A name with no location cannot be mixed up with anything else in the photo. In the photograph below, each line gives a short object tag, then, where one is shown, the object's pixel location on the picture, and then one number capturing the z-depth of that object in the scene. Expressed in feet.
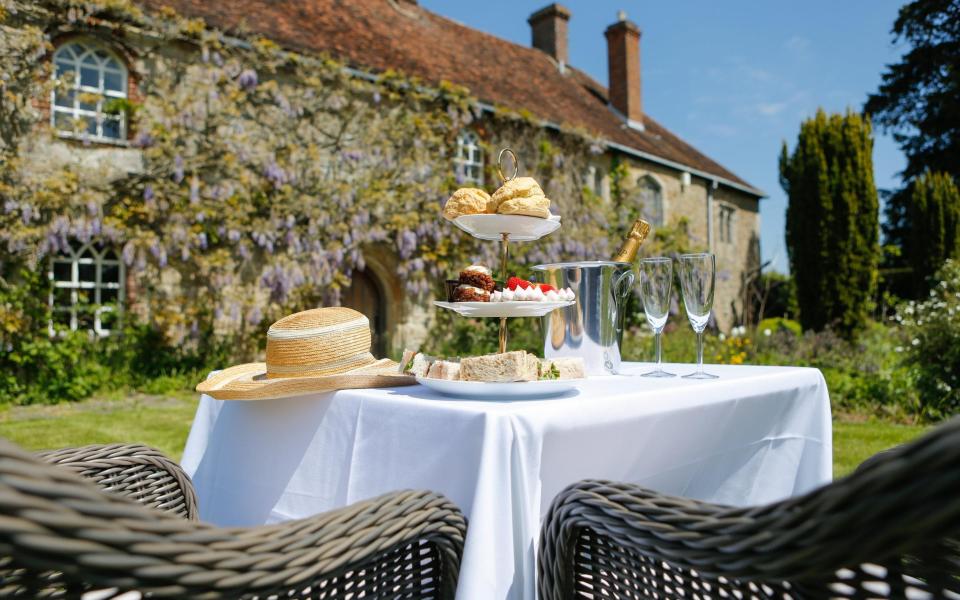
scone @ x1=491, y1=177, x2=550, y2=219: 5.86
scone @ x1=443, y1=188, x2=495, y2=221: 6.07
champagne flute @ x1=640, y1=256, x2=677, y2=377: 6.32
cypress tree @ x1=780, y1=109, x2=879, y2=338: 41.29
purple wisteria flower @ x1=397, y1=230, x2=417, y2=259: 31.68
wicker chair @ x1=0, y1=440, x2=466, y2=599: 1.80
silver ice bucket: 6.27
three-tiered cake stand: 5.26
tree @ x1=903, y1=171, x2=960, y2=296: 48.03
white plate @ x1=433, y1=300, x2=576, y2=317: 5.18
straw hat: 5.20
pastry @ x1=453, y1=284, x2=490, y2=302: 5.42
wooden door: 33.60
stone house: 26.12
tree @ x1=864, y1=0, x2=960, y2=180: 63.36
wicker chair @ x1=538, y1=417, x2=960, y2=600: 1.65
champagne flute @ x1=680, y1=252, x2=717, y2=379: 6.18
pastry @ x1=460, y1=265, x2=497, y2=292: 5.53
